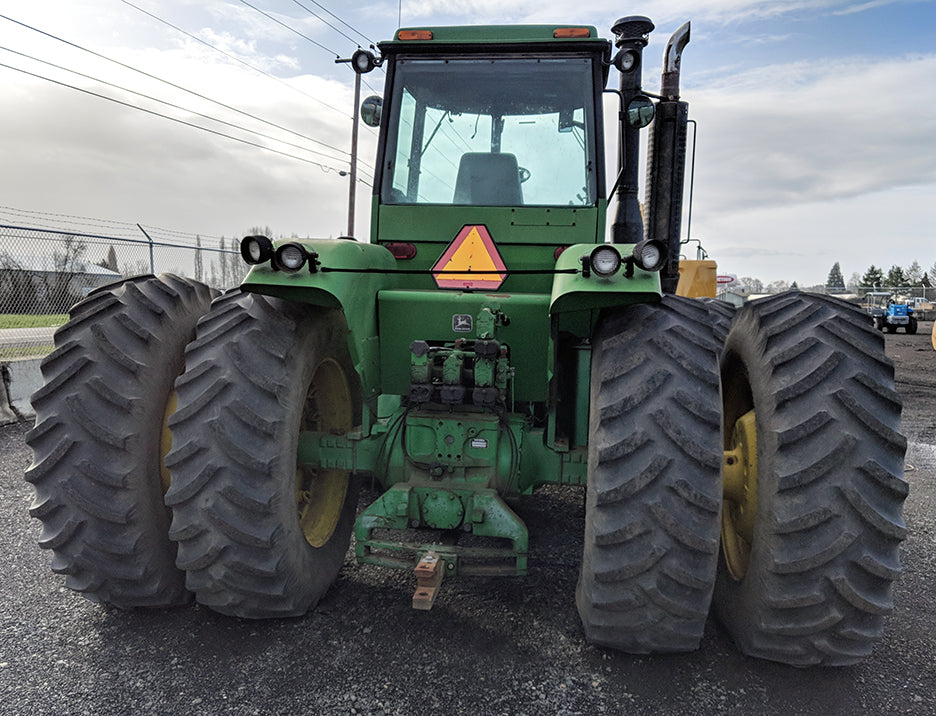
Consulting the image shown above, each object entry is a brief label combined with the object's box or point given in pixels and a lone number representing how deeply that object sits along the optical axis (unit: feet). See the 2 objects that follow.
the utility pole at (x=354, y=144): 68.57
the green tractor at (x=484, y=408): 8.08
